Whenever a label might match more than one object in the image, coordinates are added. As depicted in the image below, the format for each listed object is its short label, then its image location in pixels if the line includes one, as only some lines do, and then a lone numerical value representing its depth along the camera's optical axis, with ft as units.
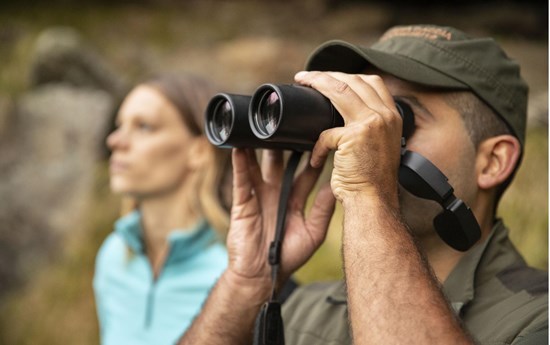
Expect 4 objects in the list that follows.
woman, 11.93
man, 5.54
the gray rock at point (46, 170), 19.71
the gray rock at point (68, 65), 21.36
